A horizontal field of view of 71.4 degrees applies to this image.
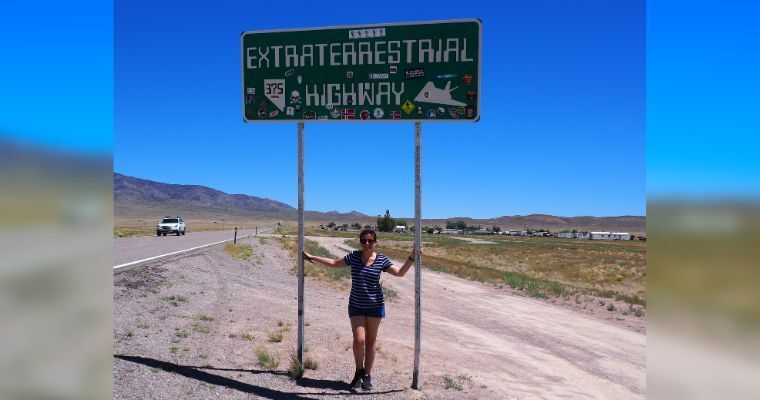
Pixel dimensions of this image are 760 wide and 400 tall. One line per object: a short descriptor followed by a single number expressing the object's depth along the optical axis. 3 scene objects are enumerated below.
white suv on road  48.44
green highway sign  5.24
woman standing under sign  5.41
